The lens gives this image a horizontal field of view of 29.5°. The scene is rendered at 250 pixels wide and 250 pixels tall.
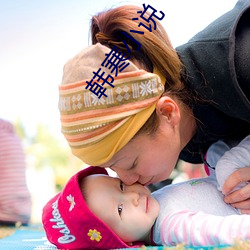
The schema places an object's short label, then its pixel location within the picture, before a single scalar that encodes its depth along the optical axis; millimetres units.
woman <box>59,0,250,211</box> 979
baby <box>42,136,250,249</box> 997
